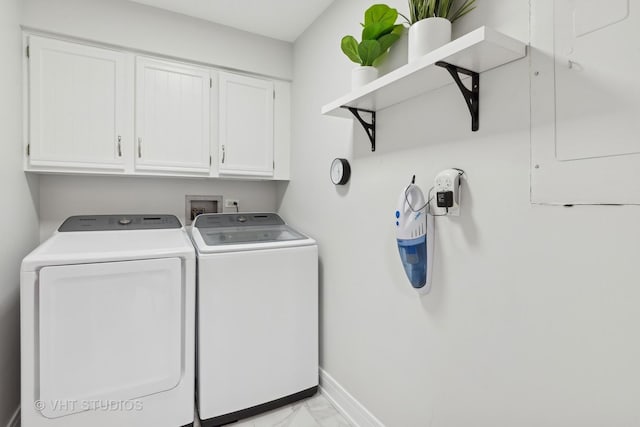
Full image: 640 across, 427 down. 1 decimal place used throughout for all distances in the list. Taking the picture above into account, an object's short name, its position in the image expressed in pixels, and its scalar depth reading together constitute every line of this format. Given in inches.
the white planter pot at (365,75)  59.2
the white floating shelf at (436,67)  36.5
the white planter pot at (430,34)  44.6
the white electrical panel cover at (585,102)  30.8
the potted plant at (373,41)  55.4
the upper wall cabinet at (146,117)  72.0
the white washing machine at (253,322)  68.5
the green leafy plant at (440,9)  45.6
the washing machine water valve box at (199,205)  97.7
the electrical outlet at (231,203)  102.8
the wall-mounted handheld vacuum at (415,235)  50.5
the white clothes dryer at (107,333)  56.0
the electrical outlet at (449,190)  46.5
